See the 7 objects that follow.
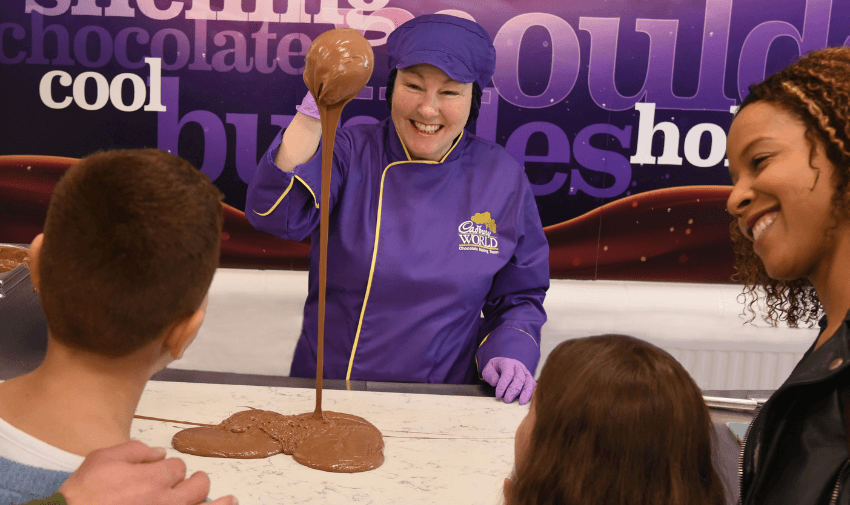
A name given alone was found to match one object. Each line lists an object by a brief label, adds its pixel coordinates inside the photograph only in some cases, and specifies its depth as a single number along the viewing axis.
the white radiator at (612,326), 3.17
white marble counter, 1.22
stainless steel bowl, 1.58
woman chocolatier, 1.88
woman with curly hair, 0.89
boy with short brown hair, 0.79
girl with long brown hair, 0.86
